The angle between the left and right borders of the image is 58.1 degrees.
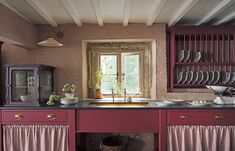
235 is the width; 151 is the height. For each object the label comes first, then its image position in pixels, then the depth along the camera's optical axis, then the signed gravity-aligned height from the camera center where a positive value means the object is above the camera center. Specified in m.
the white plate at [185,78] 3.60 -0.04
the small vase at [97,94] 3.78 -0.33
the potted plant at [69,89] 3.40 -0.21
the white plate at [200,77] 3.56 -0.02
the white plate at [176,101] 3.14 -0.38
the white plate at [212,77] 3.56 -0.02
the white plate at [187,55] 3.57 +0.35
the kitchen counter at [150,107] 2.76 -0.41
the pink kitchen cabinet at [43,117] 2.81 -0.55
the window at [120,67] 3.84 +0.16
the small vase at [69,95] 3.23 -0.30
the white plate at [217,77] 3.55 -0.03
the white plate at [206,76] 3.56 -0.02
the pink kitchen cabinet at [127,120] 2.80 -0.59
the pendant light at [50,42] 2.98 +0.47
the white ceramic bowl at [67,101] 3.06 -0.37
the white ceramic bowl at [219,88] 3.03 -0.18
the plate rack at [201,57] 3.51 +0.31
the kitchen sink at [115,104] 3.37 -0.45
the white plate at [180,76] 3.59 -0.02
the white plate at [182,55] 3.56 +0.35
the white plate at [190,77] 3.59 -0.02
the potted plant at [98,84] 3.78 -0.15
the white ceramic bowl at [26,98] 2.95 -0.31
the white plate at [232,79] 3.54 -0.06
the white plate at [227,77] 3.54 -0.03
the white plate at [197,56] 3.54 +0.33
